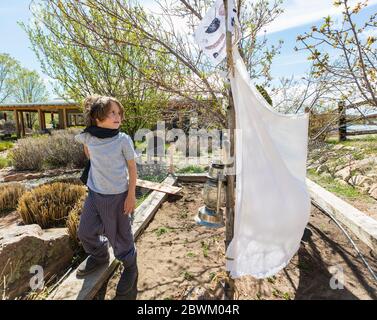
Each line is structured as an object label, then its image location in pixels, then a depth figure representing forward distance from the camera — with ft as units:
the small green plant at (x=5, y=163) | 30.49
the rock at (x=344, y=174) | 16.93
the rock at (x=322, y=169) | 19.81
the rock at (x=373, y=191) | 13.93
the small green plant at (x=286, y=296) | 7.09
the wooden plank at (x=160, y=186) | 15.43
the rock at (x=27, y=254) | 7.50
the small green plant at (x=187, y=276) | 7.86
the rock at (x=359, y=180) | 15.31
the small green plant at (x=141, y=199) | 14.56
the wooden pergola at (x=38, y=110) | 58.03
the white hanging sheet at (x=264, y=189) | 5.49
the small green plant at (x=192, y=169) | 22.70
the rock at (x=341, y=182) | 16.42
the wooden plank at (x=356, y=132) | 22.95
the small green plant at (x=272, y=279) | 7.79
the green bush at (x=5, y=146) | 46.76
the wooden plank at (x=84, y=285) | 6.90
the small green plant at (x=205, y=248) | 9.19
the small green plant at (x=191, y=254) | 9.10
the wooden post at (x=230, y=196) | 6.64
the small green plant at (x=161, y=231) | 10.92
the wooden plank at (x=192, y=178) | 19.58
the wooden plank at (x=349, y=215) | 9.78
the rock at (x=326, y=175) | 18.56
